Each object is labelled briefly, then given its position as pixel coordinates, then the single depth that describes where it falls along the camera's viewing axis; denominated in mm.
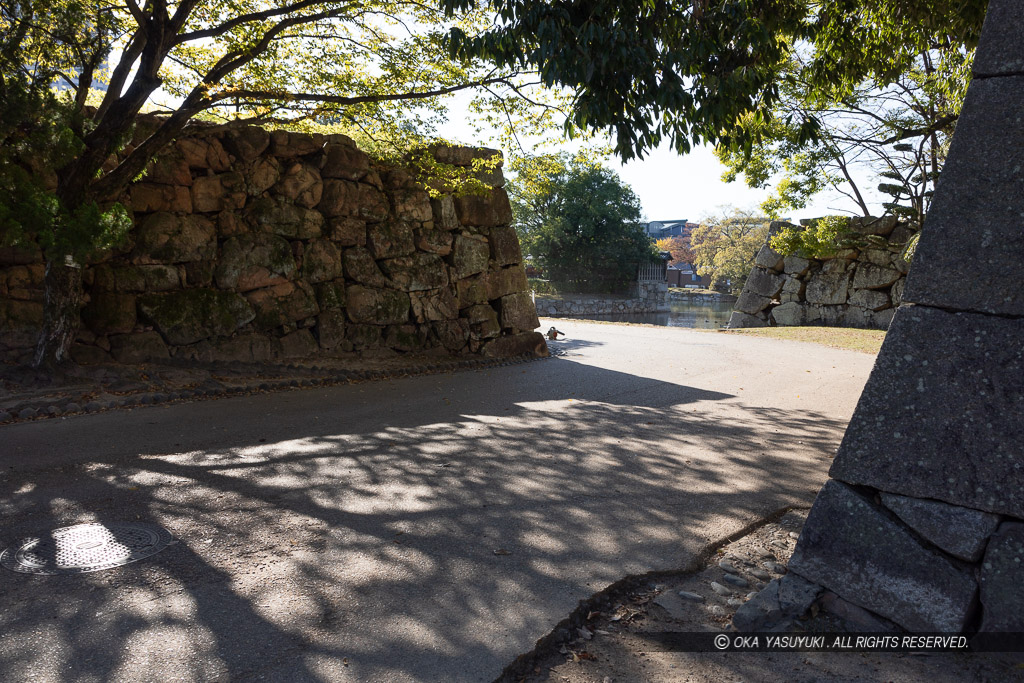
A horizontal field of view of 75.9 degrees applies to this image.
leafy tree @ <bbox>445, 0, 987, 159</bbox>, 4625
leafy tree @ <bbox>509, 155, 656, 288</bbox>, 29916
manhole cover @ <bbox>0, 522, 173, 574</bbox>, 3100
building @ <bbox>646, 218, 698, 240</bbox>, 66062
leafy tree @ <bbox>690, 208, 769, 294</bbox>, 35938
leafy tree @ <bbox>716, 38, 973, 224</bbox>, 15977
